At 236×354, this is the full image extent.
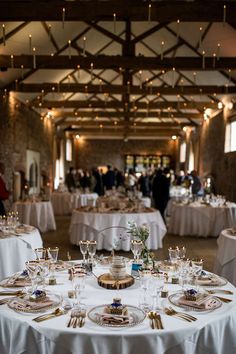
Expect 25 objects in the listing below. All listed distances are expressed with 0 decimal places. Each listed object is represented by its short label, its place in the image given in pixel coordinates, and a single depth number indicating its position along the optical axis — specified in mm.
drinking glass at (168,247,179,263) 2584
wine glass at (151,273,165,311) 2076
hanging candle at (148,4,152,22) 6116
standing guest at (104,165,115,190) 15047
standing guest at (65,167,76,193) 14500
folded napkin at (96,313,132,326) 1959
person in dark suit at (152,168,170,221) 9273
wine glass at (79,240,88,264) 2684
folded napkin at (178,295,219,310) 2178
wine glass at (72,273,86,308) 2062
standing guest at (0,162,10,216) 6682
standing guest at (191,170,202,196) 10586
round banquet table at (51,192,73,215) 13070
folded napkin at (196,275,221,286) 2613
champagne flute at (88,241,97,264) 2688
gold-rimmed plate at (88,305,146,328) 1938
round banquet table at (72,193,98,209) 12812
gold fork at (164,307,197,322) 2030
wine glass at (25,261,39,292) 2210
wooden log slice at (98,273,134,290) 2504
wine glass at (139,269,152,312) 2090
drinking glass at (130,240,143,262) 2707
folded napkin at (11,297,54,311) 2123
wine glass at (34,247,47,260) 2719
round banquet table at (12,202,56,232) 9047
